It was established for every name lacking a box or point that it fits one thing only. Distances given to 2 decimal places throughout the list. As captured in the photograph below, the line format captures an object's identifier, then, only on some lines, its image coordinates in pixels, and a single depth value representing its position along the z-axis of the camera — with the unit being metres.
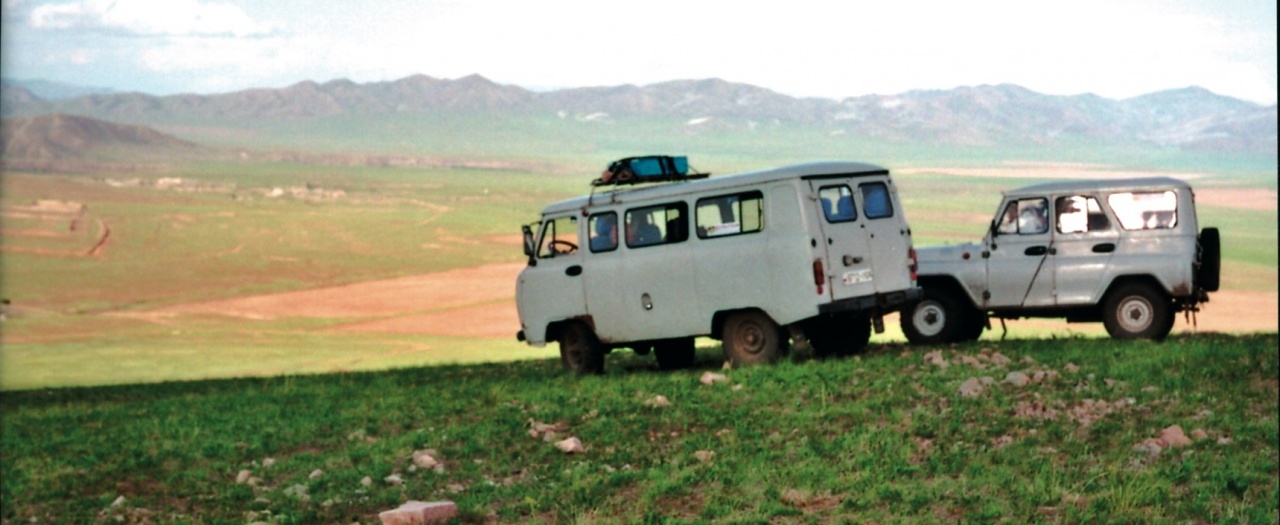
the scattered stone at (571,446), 15.75
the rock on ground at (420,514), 12.20
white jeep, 22.22
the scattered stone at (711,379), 19.11
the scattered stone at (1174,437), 14.63
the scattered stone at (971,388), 17.05
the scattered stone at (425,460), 15.62
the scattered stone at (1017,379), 17.52
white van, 20.11
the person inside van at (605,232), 22.06
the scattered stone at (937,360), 19.17
